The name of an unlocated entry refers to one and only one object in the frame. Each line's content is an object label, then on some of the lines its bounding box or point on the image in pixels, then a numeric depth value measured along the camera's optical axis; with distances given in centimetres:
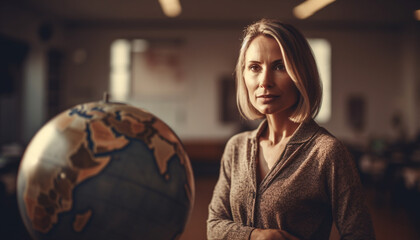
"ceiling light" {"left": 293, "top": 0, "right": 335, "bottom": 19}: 632
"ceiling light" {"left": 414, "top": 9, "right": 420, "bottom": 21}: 689
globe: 68
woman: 88
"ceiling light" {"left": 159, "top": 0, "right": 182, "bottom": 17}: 639
